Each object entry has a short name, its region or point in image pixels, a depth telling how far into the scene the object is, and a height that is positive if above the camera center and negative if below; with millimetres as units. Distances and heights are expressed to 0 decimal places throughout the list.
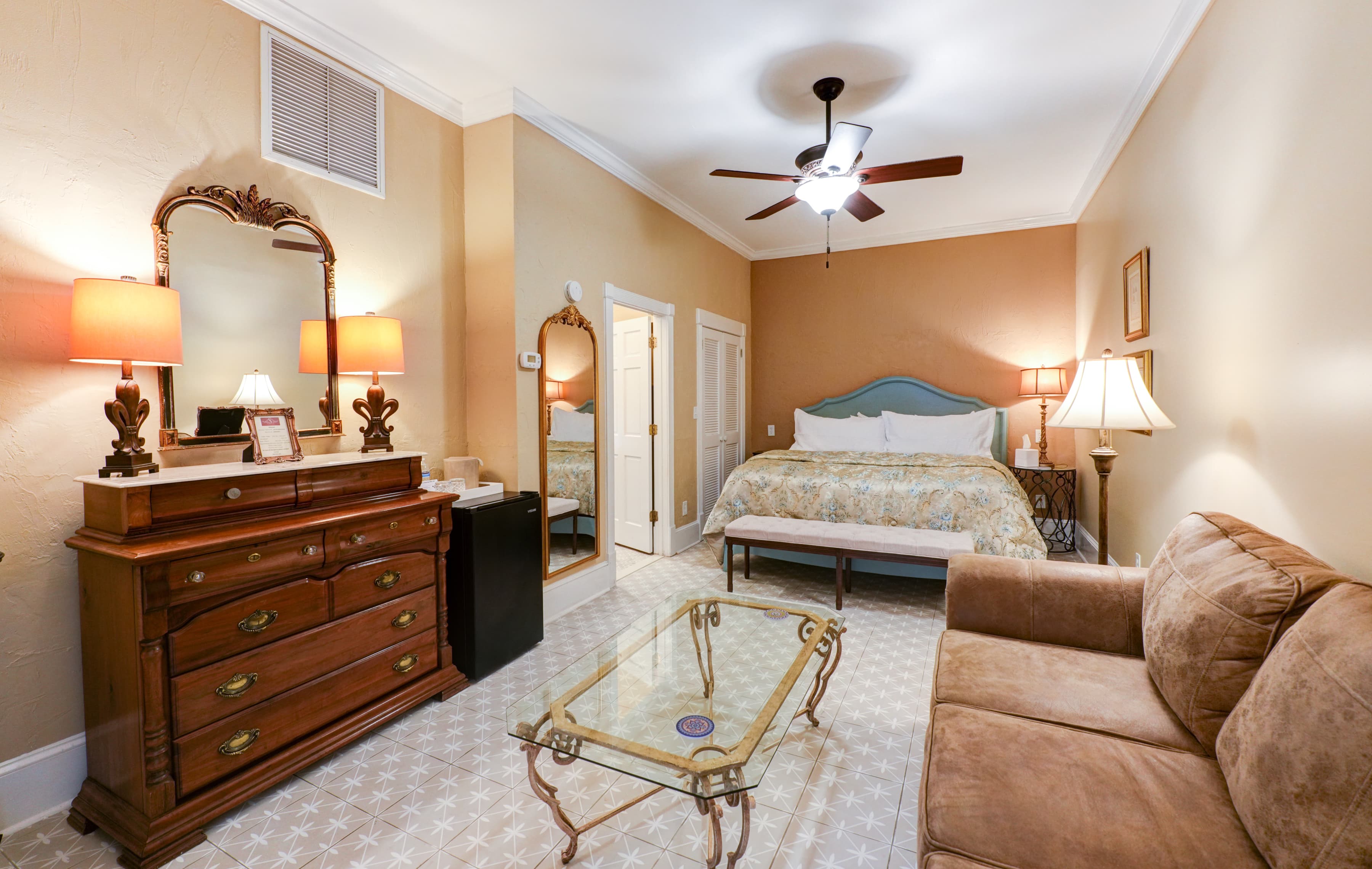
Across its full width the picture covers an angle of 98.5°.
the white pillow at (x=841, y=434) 5457 -181
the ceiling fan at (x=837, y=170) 2695 +1194
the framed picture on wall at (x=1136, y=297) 3021 +622
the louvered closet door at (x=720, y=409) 5301 +62
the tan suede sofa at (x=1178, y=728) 931 -713
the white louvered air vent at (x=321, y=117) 2379 +1300
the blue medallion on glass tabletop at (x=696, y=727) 1543 -829
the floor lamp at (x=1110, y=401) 2232 +47
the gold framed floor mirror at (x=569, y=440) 3354 -140
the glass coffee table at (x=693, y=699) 1368 -805
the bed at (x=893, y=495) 3561 -528
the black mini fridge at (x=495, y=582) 2609 -764
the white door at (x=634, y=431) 4594 -121
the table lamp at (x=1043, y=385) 4938 +243
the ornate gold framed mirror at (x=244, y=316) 2098 +403
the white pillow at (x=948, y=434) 5164 -179
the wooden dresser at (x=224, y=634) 1637 -681
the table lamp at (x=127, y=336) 1717 +248
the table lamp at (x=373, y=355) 2527 +271
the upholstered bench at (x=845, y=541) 3314 -737
